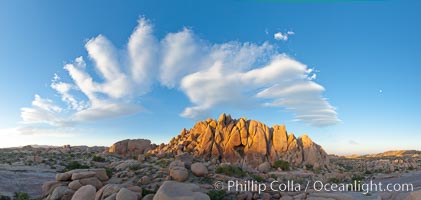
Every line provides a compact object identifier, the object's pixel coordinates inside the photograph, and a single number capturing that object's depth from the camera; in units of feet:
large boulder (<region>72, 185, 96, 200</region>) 57.16
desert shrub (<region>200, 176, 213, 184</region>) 71.29
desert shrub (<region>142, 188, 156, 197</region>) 57.49
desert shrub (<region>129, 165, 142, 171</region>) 80.38
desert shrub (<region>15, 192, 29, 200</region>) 65.46
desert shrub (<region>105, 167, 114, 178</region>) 74.55
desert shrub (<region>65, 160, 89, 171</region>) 104.76
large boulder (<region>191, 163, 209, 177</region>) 73.46
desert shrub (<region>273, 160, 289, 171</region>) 173.88
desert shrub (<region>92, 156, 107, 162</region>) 144.15
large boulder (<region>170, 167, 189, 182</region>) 68.80
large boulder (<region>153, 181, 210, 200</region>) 48.98
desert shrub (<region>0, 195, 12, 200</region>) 64.27
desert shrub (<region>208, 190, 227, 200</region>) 55.27
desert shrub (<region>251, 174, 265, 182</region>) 89.40
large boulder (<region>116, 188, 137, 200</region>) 51.83
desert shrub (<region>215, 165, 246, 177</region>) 87.15
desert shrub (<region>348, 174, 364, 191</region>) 130.97
